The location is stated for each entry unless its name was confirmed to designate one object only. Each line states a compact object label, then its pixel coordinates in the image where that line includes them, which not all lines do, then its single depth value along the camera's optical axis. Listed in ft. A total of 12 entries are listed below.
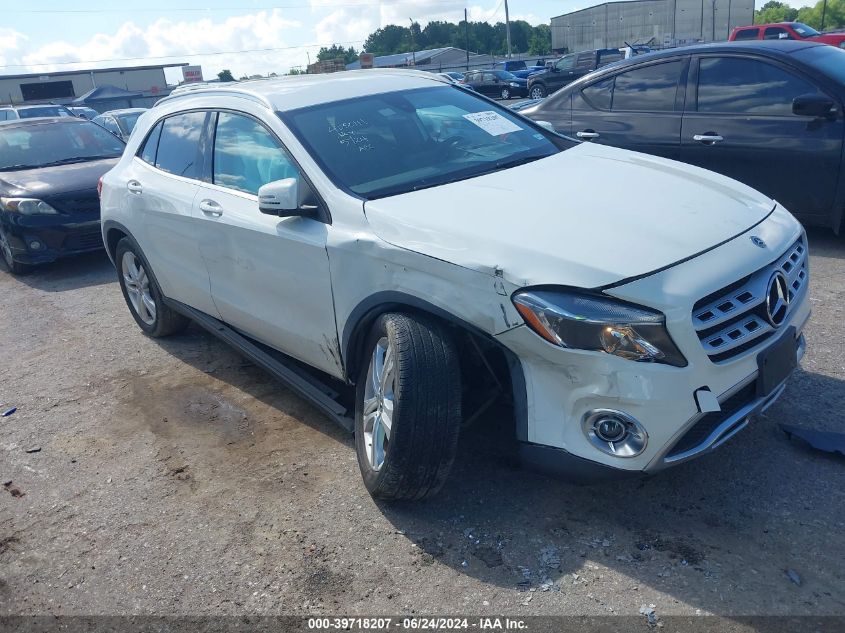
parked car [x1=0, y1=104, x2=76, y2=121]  58.91
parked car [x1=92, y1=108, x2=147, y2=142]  56.64
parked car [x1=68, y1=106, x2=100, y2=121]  81.15
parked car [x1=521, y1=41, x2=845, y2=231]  19.53
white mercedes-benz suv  8.94
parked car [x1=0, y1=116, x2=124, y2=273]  25.80
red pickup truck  86.18
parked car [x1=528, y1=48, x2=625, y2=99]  100.27
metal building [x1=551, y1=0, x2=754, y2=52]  242.78
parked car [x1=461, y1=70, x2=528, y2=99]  111.99
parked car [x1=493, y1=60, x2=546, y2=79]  133.53
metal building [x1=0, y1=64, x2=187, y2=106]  196.75
